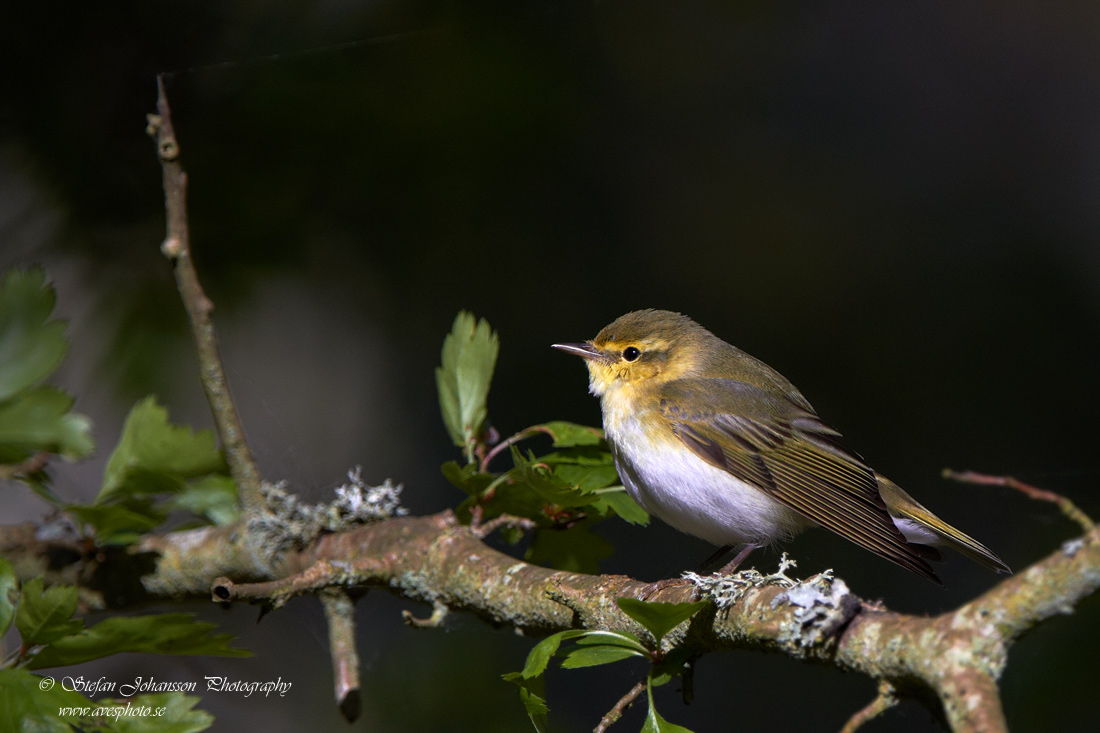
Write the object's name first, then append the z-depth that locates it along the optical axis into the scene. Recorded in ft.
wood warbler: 13.15
